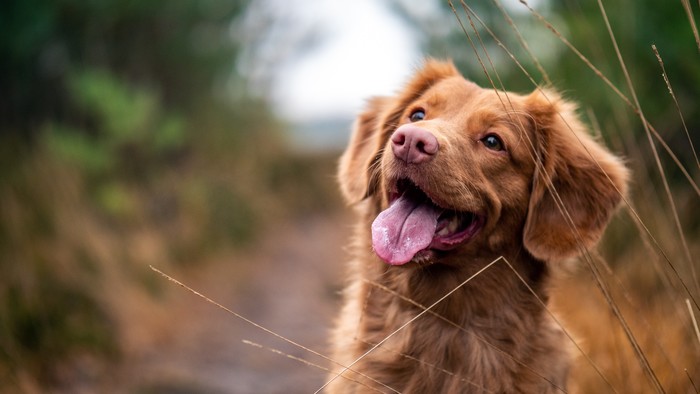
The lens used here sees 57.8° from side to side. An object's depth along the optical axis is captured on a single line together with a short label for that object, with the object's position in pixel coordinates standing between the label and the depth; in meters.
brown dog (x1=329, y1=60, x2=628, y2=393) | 2.43
